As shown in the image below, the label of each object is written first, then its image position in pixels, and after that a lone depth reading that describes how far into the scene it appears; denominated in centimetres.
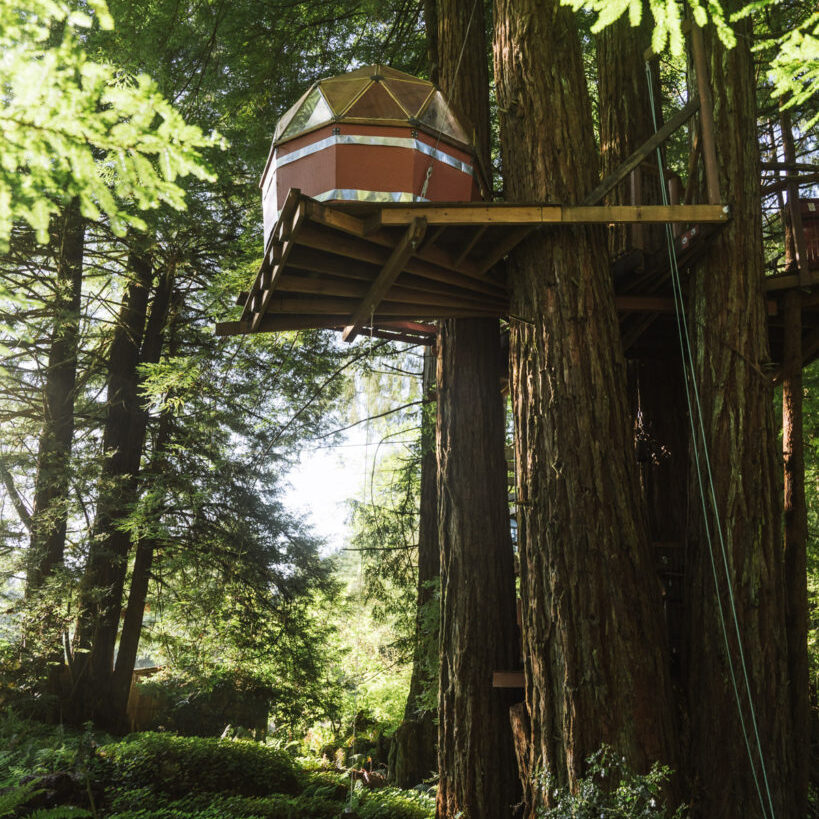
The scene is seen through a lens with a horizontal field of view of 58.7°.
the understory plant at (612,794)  391
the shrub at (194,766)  702
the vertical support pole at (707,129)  500
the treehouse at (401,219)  462
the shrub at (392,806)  632
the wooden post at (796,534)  530
